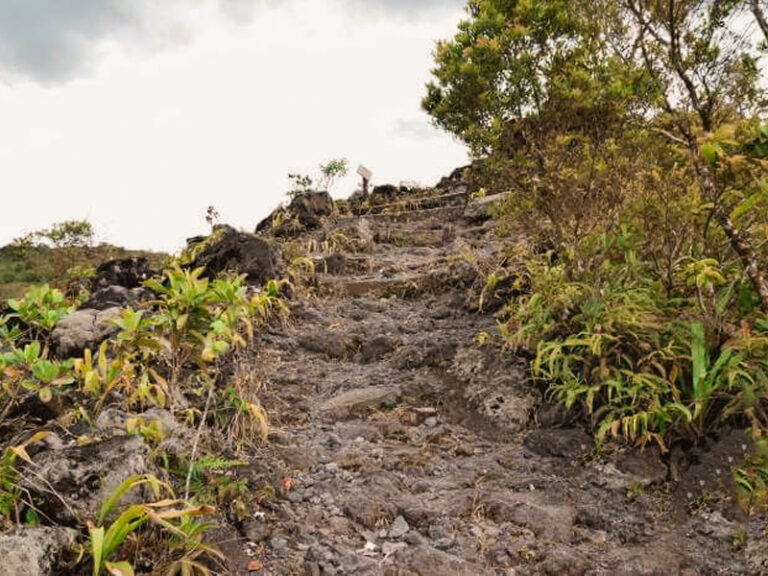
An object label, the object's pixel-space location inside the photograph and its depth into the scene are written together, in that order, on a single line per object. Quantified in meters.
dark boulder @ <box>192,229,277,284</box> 8.66
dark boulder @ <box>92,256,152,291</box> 9.38
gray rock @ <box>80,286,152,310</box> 6.83
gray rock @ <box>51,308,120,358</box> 5.79
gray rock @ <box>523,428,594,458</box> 4.60
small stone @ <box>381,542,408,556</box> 3.56
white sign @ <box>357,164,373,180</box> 17.30
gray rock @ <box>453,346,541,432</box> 5.18
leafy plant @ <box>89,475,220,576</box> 2.74
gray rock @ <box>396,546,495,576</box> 3.34
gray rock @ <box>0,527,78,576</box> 2.63
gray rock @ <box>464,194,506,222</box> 13.33
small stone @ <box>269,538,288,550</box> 3.56
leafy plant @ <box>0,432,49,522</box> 3.10
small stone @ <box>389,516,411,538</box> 3.75
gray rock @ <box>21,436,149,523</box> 3.12
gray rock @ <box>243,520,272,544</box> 3.59
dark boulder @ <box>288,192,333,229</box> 14.18
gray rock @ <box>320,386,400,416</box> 5.58
